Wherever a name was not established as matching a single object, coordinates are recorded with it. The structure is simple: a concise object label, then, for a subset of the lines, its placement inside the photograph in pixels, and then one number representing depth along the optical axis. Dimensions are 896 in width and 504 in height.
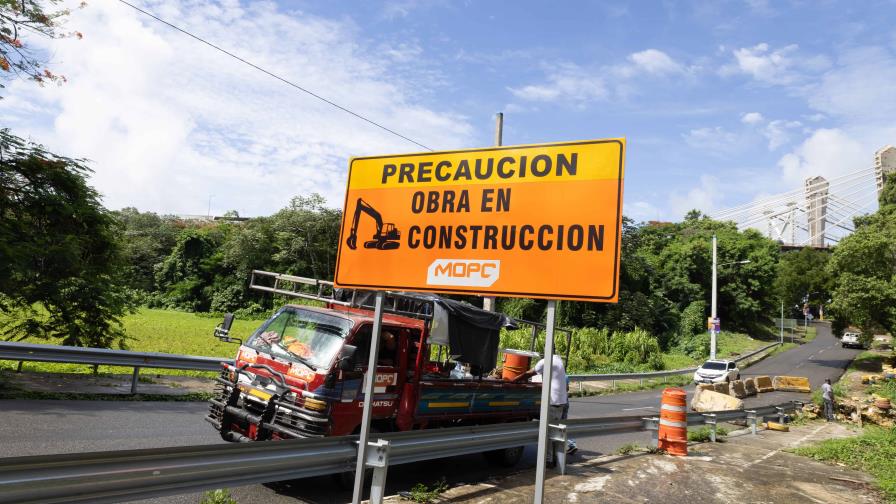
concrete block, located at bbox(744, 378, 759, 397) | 26.73
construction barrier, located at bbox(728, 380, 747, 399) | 25.09
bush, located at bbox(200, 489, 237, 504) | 5.05
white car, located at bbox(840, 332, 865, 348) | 56.72
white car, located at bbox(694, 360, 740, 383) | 29.12
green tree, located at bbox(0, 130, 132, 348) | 11.23
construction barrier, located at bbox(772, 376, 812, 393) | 29.75
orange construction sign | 3.67
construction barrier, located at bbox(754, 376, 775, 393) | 28.34
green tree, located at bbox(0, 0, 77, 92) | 11.44
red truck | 6.45
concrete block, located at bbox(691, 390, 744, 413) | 16.92
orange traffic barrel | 9.83
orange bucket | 10.93
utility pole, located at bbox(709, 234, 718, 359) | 31.68
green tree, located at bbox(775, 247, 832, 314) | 51.28
